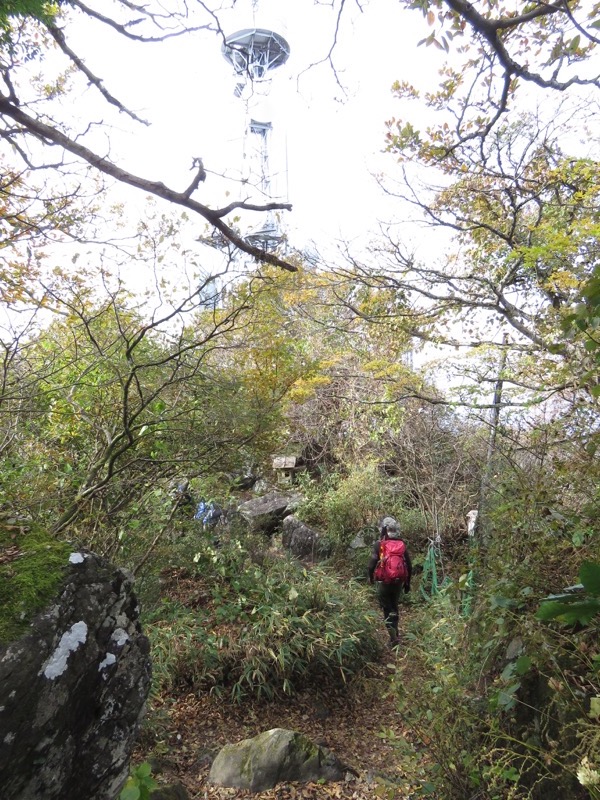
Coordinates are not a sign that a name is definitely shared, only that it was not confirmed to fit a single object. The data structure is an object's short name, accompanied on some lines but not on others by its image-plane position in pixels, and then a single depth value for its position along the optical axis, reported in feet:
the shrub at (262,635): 15.89
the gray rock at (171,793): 9.93
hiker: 19.71
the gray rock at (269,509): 28.81
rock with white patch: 5.50
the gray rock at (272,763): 12.07
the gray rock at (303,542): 28.45
